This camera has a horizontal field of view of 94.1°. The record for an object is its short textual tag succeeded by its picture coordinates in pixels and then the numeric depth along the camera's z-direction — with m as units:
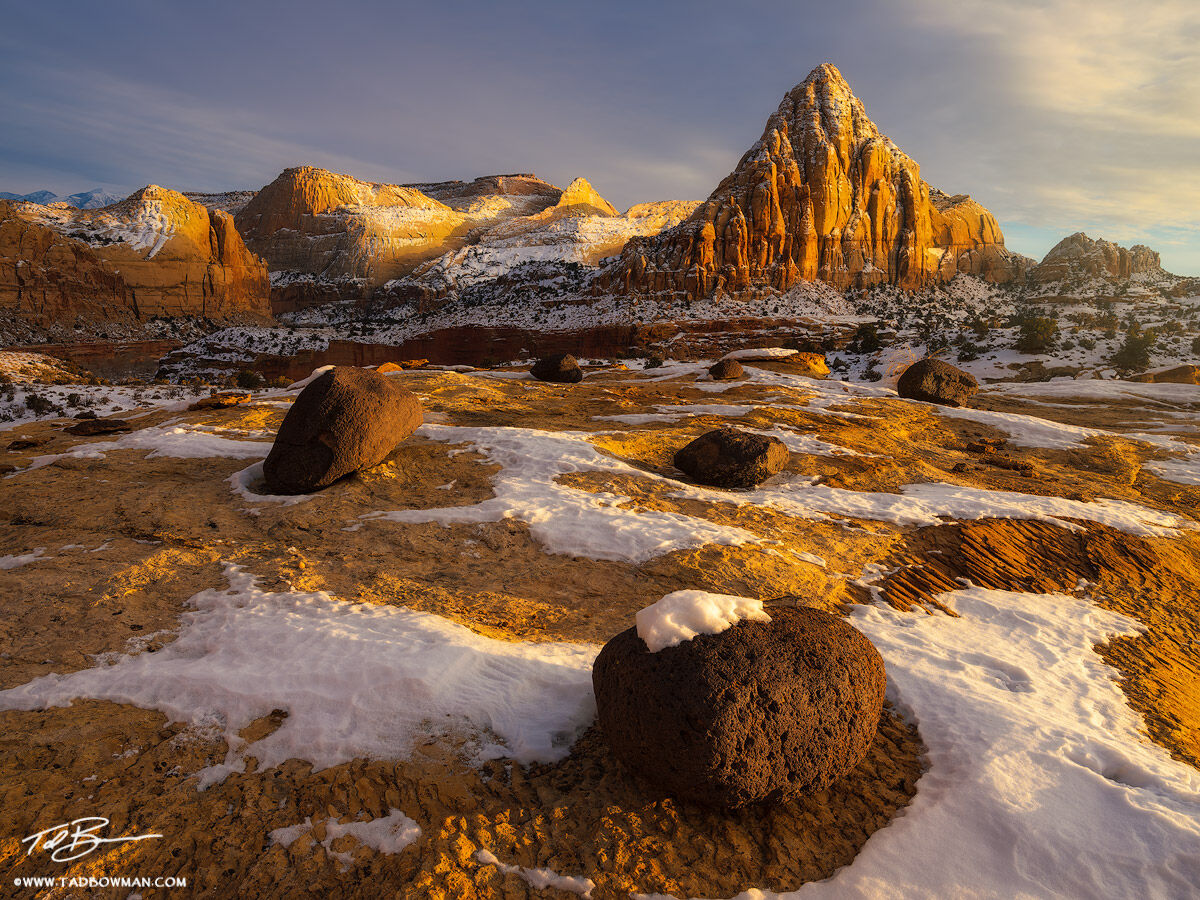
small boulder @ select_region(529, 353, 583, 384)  27.55
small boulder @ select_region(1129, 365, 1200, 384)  29.67
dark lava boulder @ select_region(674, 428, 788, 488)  11.84
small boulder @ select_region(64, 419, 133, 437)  15.23
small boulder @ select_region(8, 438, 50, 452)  13.40
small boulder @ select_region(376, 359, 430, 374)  29.78
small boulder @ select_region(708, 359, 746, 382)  27.78
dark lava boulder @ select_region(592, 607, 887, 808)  3.89
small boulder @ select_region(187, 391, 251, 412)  17.44
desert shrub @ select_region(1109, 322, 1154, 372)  36.59
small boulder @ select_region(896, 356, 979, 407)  22.83
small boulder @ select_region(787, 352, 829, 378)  33.06
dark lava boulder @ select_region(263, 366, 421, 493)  10.35
